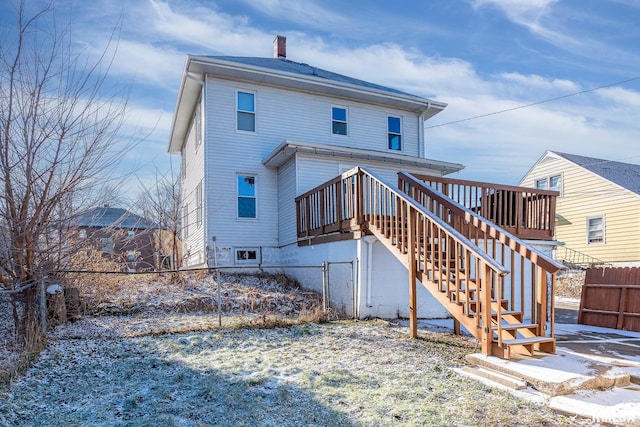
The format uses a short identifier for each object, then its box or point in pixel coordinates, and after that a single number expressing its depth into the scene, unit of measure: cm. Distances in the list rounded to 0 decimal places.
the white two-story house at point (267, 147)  1138
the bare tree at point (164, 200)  1214
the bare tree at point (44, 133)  441
